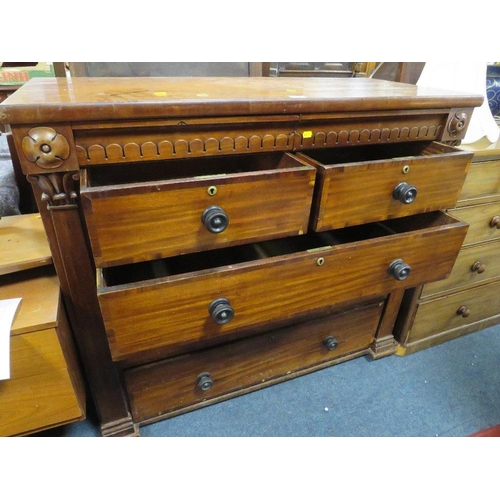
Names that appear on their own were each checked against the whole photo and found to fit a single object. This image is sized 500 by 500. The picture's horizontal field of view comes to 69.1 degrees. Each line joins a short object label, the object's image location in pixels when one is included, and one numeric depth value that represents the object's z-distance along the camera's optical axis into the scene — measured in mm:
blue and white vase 1159
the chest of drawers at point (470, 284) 1007
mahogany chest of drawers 600
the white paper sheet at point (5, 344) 637
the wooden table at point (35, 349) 677
